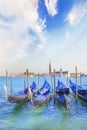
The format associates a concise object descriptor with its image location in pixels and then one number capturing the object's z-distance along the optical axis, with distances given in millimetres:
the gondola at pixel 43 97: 5158
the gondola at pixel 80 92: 6047
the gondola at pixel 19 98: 5470
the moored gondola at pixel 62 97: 5074
